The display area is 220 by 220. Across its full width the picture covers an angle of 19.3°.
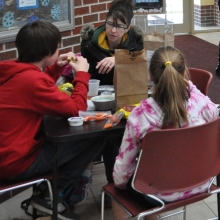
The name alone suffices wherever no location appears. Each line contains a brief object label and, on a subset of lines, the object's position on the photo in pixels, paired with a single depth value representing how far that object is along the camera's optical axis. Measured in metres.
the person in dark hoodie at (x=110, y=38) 3.84
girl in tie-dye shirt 2.50
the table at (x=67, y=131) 2.64
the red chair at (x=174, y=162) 2.37
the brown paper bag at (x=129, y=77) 2.91
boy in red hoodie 2.78
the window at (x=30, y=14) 4.19
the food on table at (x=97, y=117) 2.84
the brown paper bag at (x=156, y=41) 3.45
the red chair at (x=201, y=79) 3.48
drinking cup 3.33
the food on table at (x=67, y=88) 3.32
